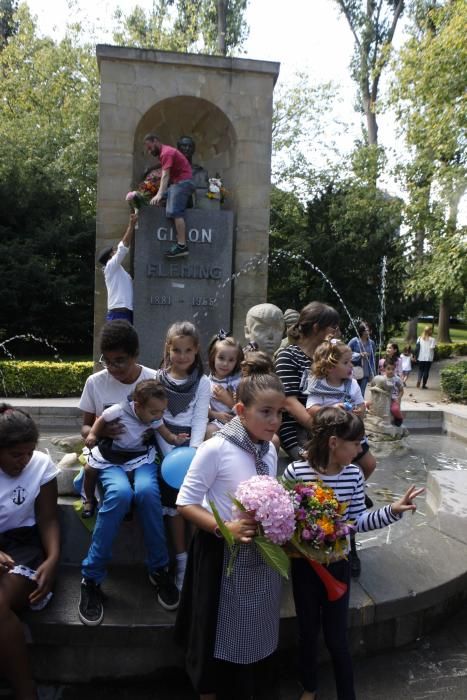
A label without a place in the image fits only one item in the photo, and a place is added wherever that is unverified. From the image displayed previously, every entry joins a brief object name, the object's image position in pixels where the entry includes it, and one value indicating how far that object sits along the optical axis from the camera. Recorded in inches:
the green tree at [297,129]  941.2
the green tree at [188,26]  983.6
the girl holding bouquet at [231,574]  90.7
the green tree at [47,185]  644.7
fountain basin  105.9
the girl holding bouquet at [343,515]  97.1
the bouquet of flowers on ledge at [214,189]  308.5
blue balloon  118.6
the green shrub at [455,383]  482.9
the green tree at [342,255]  702.5
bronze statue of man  312.3
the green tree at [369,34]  1031.6
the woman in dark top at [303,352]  144.4
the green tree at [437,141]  569.6
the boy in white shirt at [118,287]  246.1
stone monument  302.0
